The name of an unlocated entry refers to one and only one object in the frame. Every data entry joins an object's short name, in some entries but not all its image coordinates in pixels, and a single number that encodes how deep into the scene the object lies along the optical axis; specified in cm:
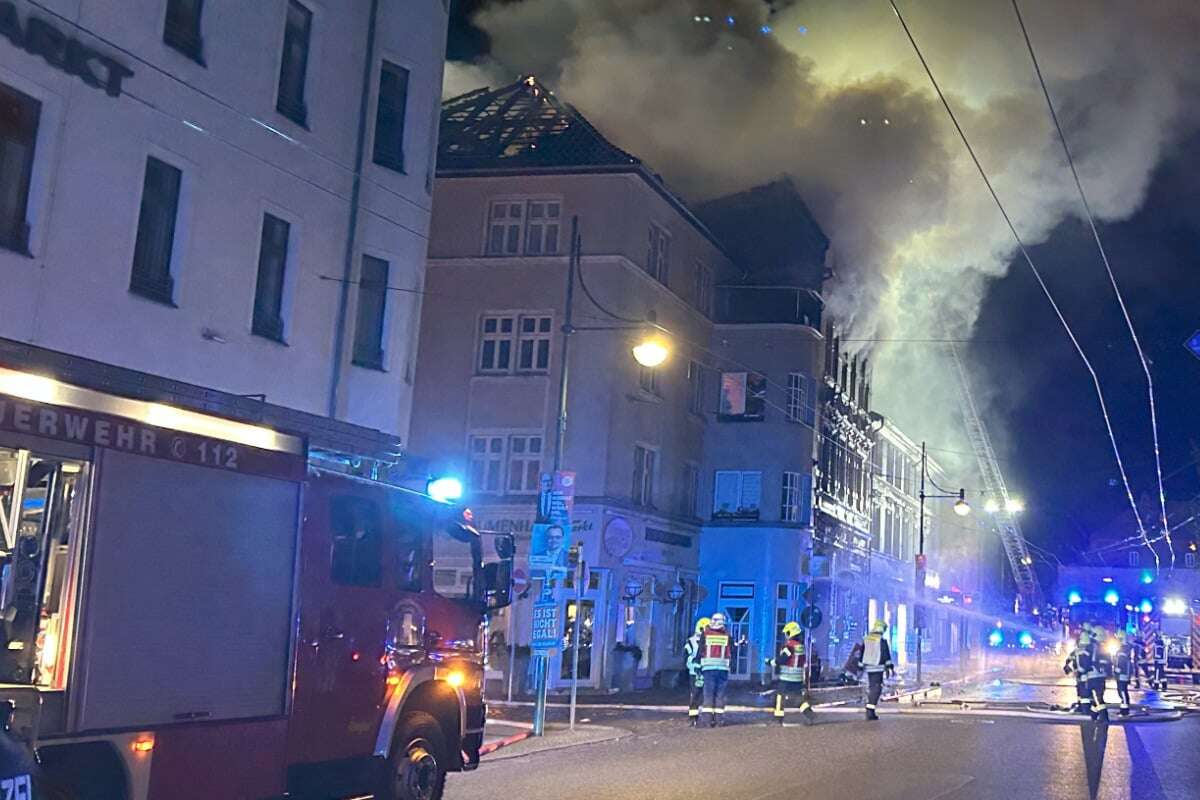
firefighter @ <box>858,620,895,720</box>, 2084
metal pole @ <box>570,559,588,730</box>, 1845
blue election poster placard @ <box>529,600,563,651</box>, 1770
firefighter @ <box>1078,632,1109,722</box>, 2075
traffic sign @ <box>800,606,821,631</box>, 2676
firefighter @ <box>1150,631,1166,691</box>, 3503
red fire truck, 647
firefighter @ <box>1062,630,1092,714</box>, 2122
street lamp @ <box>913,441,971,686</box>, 3291
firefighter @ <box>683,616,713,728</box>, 2003
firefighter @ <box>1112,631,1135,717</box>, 2330
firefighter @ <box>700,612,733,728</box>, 1975
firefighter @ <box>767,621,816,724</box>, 2041
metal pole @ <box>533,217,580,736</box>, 1720
